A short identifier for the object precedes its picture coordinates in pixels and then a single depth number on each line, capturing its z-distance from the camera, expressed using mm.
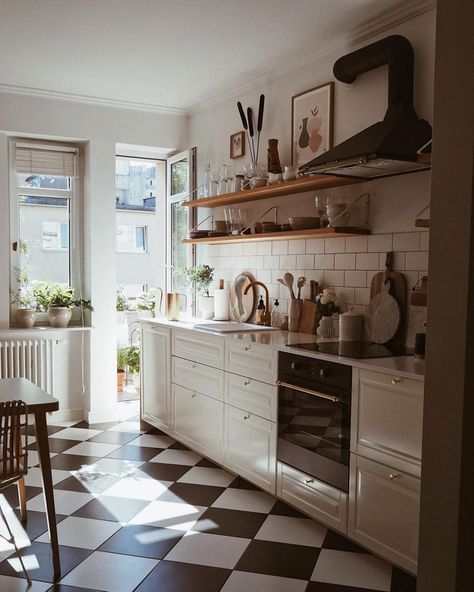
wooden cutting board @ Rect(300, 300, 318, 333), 3809
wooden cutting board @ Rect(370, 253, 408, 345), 3252
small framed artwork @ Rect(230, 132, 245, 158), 4645
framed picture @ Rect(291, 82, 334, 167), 3748
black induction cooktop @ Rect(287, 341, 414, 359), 2961
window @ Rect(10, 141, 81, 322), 5090
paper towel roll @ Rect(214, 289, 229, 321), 4777
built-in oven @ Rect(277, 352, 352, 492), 2869
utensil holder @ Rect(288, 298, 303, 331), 3926
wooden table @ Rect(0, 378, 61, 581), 2600
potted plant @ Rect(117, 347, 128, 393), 6037
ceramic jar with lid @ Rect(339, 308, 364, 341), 3396
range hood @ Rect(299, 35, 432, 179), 2908
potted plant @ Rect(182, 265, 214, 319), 4922
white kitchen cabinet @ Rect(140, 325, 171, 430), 4637
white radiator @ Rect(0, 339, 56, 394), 4910
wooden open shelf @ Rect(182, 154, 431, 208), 3463
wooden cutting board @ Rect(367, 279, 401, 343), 3271
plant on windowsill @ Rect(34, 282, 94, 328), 5113
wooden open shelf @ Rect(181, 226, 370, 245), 3383
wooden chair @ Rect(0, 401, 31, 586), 2395
